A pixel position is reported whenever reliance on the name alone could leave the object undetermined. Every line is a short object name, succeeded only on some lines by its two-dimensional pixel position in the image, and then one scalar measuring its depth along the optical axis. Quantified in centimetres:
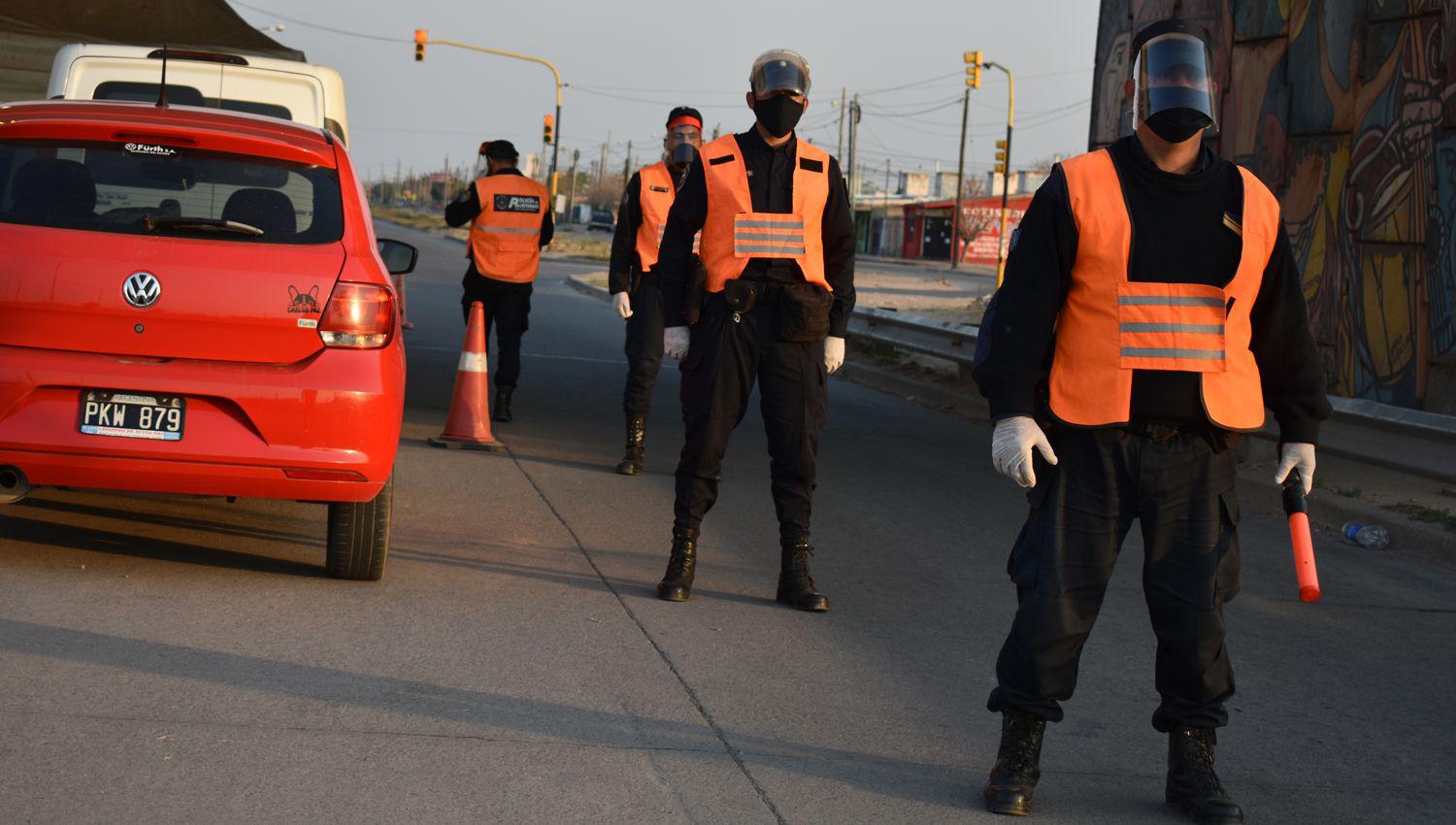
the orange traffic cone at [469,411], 1015
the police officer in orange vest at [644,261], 948
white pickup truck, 946
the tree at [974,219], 8500
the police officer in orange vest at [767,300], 622
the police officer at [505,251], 1145
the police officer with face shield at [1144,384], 409
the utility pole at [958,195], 6894
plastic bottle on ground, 862
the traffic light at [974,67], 3969
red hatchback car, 575
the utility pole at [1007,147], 5162
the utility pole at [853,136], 7950
